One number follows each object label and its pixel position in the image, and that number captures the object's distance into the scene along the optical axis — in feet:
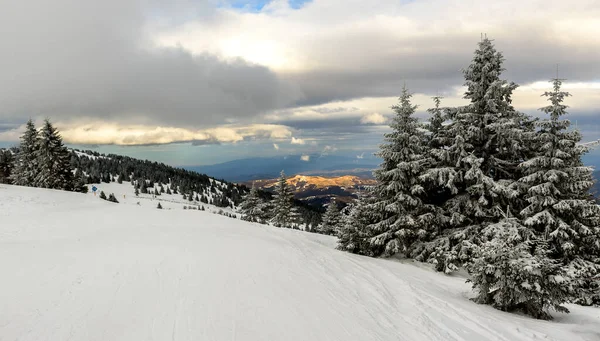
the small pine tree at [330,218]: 141.35
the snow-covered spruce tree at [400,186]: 55.93
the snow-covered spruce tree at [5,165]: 157.07
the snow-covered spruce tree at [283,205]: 139.74
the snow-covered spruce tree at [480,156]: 51.85
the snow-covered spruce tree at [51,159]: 111.96
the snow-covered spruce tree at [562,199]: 47.11
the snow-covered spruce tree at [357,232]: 60.29
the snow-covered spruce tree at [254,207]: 140.73
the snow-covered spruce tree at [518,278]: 30.09
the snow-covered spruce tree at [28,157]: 121.59
